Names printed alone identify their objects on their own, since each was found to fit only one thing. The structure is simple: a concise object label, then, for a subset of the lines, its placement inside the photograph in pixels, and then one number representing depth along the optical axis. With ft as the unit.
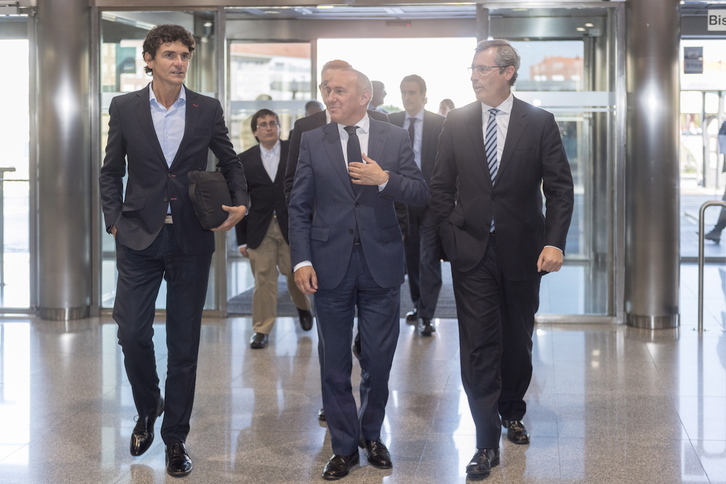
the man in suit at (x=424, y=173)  24.61
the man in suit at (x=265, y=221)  24.38
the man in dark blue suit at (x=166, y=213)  14.44
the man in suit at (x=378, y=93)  25.90
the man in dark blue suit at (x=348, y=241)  14.21
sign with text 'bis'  27.50
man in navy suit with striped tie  14.53
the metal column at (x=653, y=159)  26.18
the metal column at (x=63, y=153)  27.94
